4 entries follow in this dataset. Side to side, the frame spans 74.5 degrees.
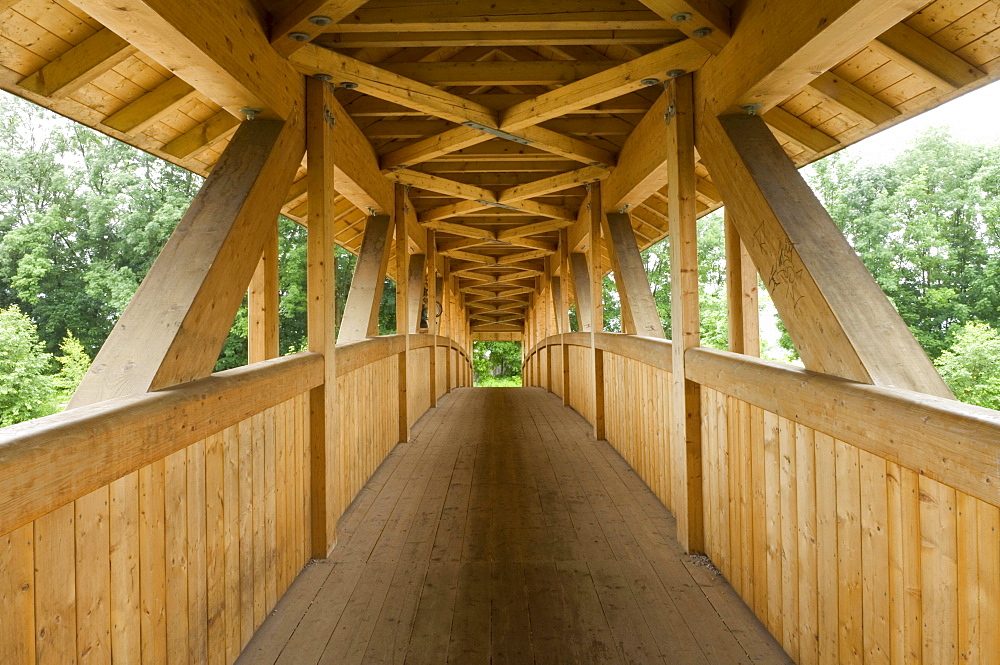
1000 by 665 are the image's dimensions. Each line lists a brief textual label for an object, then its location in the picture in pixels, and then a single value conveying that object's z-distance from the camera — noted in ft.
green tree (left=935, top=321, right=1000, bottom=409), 40.83
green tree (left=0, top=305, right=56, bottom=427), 54.13
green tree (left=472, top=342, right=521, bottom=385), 136.36
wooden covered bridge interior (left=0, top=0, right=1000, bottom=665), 5.30
